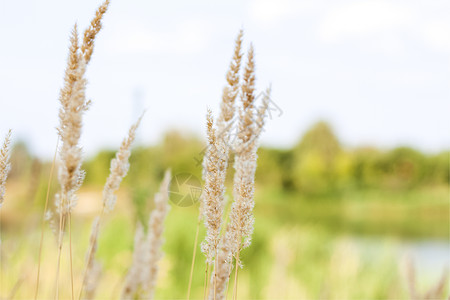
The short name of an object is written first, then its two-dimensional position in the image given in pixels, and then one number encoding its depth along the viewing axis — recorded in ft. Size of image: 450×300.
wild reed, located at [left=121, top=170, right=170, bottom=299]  4.96
